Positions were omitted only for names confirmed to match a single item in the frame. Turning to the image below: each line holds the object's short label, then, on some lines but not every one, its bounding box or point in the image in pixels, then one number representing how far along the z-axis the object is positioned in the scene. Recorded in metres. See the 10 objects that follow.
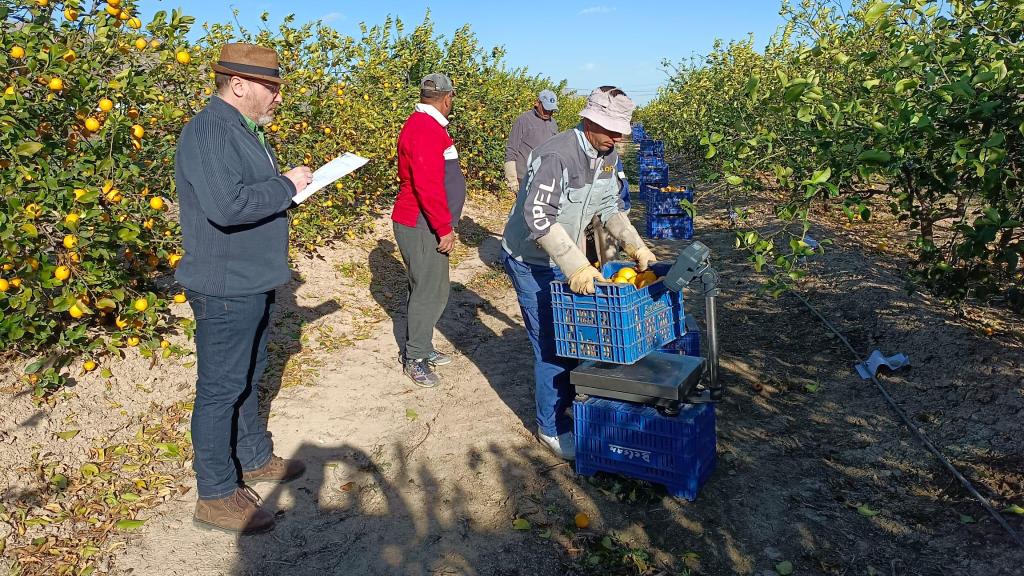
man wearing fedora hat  2.90
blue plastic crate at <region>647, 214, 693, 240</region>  10.11
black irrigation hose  3.05
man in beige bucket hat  3.41
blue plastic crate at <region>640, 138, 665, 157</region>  13.02
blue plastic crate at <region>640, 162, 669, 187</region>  12.42
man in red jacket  4.70
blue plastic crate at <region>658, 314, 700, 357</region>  4.45
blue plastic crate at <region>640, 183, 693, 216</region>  9.98
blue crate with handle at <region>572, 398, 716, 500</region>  3.38
